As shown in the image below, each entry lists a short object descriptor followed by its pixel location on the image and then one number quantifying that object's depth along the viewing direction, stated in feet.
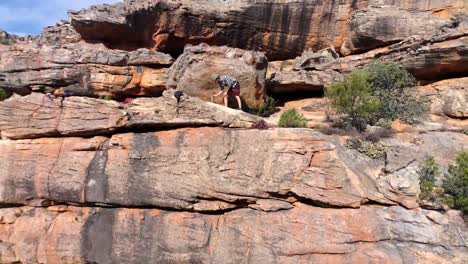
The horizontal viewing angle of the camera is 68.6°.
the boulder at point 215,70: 45.11
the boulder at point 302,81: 48.78
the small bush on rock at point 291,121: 35.47
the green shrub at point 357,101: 34.94
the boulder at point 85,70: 51.65
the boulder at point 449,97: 39.81
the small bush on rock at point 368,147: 30.66
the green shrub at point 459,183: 26.61
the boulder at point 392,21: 47.55
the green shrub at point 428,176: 27.22
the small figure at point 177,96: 35.47
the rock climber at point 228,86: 42.22
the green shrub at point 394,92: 38.40
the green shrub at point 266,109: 46.16
